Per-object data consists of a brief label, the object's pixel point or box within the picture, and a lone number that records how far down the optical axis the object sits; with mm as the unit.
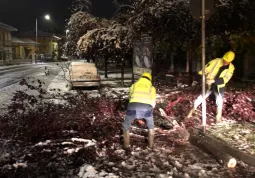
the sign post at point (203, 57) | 5013
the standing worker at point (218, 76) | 5808
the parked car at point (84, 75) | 12180
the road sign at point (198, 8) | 5044
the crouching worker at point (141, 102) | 4676
